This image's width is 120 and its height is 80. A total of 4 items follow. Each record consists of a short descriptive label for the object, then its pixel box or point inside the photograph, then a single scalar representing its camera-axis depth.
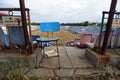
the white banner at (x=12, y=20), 1.29
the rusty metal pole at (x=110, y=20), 1.17
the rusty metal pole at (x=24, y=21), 1.20
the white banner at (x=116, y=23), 1.32
